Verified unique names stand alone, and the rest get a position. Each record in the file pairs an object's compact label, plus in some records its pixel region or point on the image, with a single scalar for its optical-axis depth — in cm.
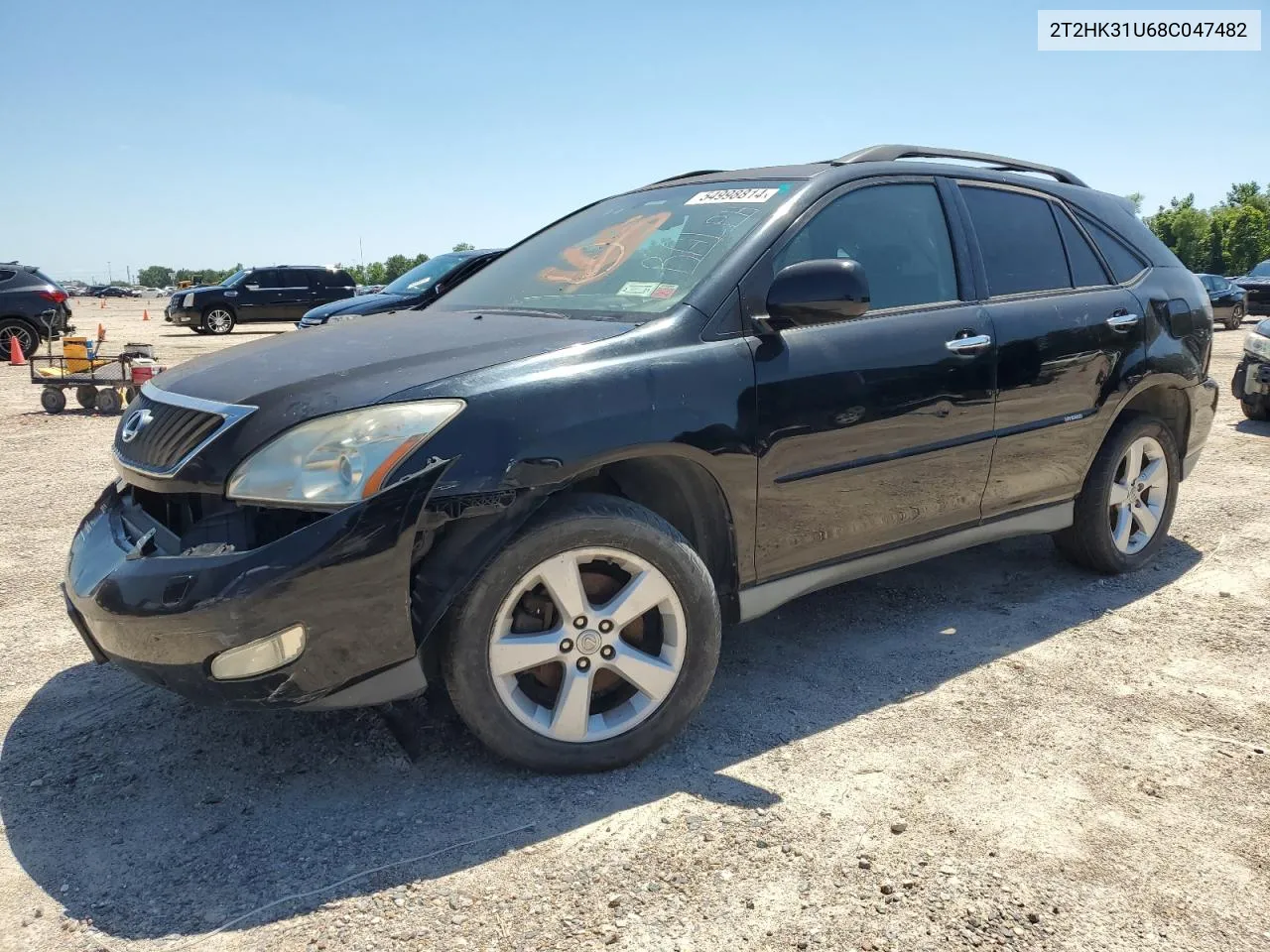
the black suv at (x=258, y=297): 2428
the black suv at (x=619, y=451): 253
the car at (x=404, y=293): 1198
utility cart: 992
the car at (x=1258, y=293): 2236
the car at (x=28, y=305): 1480
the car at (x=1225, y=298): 2044
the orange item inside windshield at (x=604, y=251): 363
